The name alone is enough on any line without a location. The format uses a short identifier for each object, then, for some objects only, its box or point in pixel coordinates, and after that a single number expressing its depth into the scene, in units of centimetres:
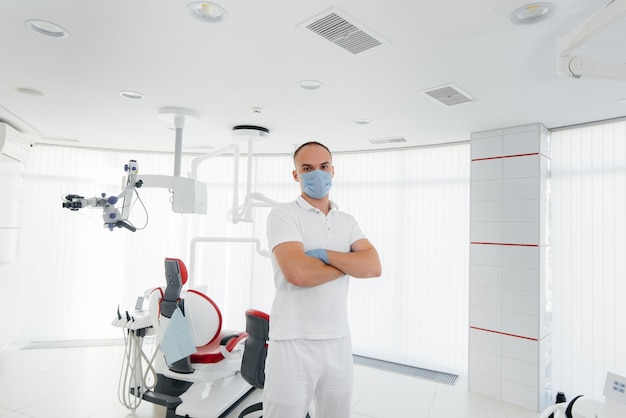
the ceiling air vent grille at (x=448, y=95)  272
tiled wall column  347
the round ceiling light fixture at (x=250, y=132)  389
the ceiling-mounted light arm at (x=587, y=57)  128
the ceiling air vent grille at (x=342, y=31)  183
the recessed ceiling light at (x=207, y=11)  177
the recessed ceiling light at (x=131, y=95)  299
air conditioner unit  392
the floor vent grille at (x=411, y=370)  411
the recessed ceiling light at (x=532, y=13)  171
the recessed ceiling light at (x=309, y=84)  267
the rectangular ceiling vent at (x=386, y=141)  423
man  147
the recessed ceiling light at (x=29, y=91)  297
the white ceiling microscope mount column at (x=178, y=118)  338
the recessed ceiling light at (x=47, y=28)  195
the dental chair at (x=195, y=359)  288
